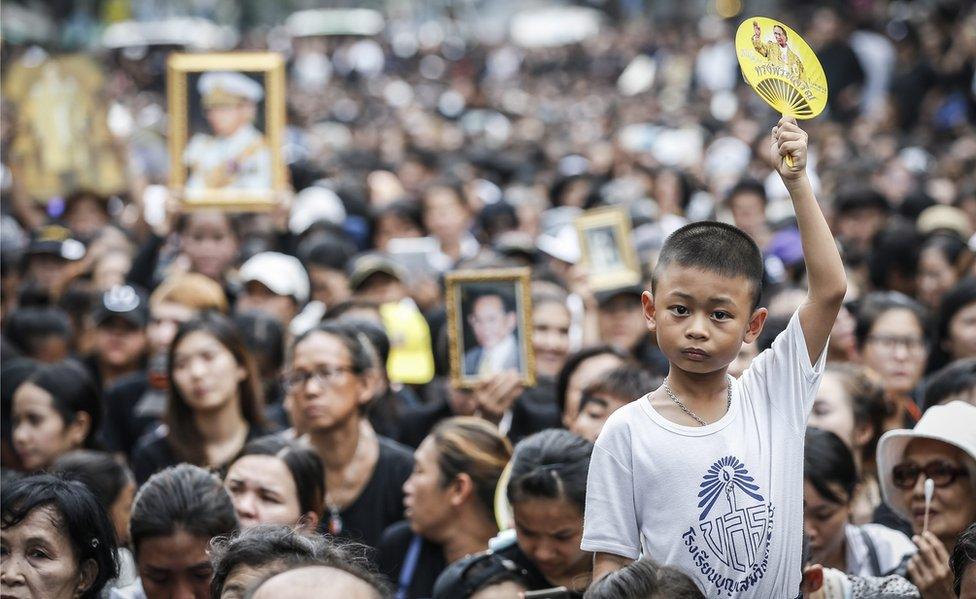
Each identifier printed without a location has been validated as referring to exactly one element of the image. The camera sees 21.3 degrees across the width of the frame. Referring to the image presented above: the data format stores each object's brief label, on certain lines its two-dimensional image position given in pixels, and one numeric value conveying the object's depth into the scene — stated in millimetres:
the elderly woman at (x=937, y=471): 7825
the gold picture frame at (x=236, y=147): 16768
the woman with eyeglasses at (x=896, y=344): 12626
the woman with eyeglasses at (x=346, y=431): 10643
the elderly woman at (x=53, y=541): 7322
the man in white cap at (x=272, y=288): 15805
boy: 6047
